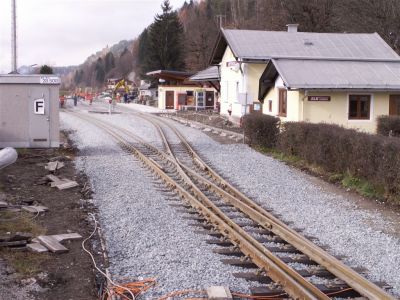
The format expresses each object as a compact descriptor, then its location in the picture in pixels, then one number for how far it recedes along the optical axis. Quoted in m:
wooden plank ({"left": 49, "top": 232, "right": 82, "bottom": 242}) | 8.66
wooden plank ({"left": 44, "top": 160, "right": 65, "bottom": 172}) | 15.93
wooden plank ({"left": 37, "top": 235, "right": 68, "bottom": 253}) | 8.05
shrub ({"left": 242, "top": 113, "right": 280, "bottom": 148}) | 20.60
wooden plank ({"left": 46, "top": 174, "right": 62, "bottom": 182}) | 14.07
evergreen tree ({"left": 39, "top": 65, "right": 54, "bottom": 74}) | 56.66
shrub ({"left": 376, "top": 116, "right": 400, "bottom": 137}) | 22.11
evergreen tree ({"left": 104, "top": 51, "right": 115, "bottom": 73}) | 188.75
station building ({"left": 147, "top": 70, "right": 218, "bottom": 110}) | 53.14
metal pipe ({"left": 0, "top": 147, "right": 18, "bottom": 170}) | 10.75
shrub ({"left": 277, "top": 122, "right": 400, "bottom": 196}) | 11.70
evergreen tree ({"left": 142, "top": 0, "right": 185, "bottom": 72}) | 81.69
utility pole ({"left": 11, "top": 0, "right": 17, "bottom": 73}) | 23.03
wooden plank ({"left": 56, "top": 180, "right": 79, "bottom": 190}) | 13.23
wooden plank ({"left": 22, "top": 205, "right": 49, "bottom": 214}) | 10.67
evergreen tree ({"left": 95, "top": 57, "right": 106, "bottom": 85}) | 189.00
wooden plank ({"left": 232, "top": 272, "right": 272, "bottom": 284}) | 6.88
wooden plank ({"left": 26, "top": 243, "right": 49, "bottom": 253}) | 7.97
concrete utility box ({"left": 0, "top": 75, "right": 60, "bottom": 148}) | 18.91
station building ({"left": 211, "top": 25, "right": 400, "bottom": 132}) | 23.89
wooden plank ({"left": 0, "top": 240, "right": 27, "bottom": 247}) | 8.11
